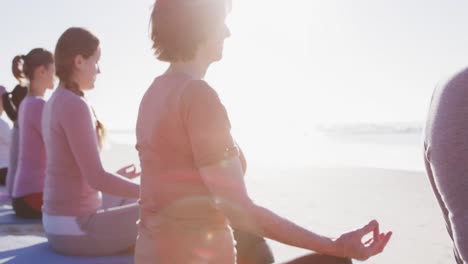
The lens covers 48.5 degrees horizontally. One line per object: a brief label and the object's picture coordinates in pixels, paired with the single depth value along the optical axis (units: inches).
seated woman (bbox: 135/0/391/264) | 66.1
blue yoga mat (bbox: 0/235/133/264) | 136.3
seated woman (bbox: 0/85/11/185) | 268.5
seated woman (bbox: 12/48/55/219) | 178.5
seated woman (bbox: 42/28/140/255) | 122.7
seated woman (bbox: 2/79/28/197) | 210.8
